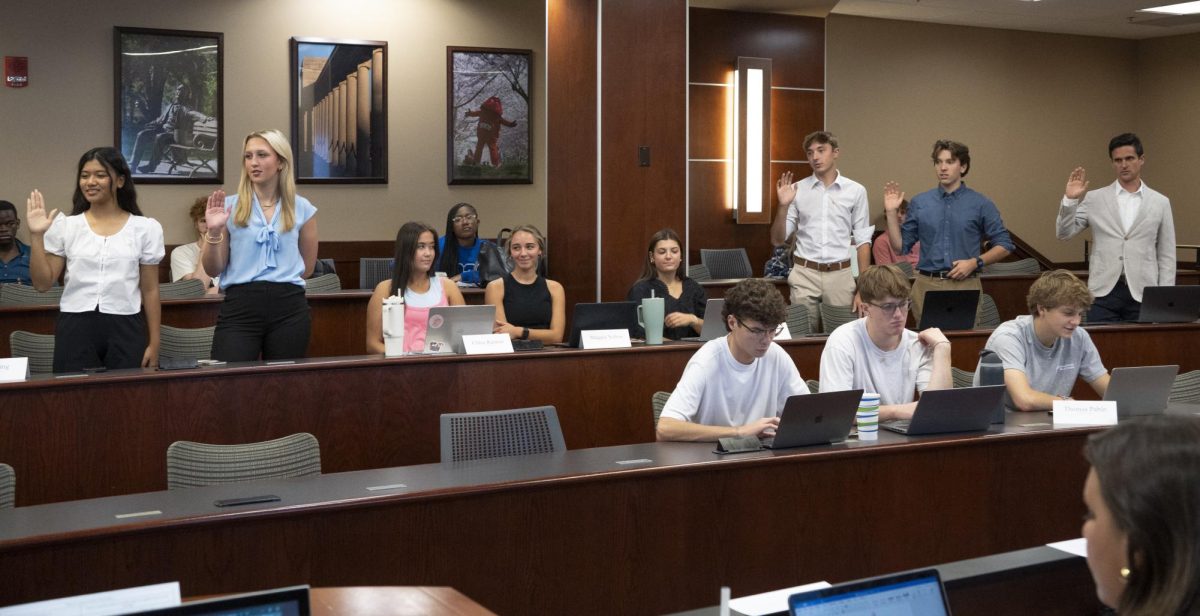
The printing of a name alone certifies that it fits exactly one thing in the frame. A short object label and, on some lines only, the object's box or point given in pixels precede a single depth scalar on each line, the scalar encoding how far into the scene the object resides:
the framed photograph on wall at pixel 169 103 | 9.12
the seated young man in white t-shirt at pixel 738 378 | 3.65
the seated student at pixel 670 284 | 5.76
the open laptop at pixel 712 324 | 5.39
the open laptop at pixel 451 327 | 4.85
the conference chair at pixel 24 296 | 6.59
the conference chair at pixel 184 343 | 5.26
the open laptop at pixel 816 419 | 3.25
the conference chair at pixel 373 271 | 8.59
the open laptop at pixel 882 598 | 1.61
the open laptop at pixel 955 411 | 3.46
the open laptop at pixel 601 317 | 5.10
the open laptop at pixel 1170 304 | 6.04
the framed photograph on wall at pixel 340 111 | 9.66
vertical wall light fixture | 10.36
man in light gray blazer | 6.43
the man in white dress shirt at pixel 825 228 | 6.66
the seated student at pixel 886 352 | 3.98
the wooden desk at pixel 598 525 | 2.56
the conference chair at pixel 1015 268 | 9.78
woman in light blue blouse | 4.60
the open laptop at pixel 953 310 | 5.74
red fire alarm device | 8.83
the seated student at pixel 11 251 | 8.18
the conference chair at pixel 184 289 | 7.18
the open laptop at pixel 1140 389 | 3.78
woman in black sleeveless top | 5.71
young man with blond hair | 4.15
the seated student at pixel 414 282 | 5.28
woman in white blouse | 4.44
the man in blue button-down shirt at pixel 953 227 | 6.39
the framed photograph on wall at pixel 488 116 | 10.16
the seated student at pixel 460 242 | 8.03
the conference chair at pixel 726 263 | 10.04
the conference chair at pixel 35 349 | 4.98
